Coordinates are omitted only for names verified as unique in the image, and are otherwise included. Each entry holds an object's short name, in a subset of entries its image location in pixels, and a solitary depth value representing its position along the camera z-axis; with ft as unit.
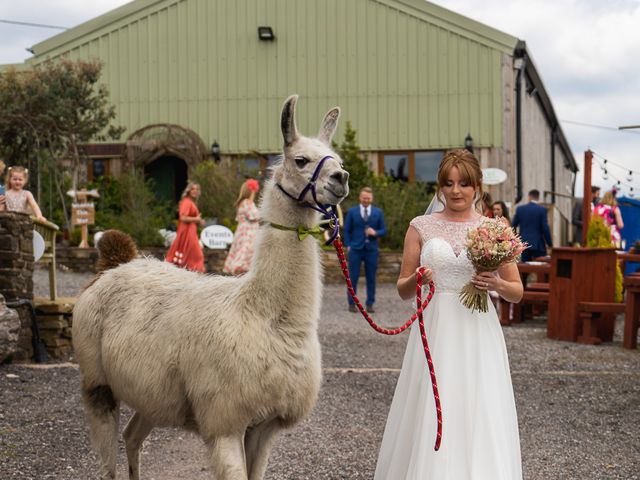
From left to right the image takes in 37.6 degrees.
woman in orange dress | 50.65
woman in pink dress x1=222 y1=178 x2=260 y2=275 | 48.96
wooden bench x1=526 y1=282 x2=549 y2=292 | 48.08
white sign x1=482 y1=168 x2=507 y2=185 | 70.38
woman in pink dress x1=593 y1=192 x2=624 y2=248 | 60.76
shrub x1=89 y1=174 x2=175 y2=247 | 72.18
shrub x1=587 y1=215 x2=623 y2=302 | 46.98
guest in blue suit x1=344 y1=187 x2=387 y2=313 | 50.06
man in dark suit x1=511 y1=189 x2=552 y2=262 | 53.98
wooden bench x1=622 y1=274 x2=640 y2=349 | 37.47
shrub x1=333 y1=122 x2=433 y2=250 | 71.97
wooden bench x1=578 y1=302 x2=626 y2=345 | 39.73
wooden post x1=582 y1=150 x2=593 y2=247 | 50.19
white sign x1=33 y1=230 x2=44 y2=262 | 32.73
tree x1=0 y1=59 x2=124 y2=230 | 74.79
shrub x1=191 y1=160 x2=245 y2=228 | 74.43
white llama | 13.87
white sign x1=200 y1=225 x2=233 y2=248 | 66.18
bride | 15.06
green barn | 84.12
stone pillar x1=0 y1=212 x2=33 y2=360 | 30.53
